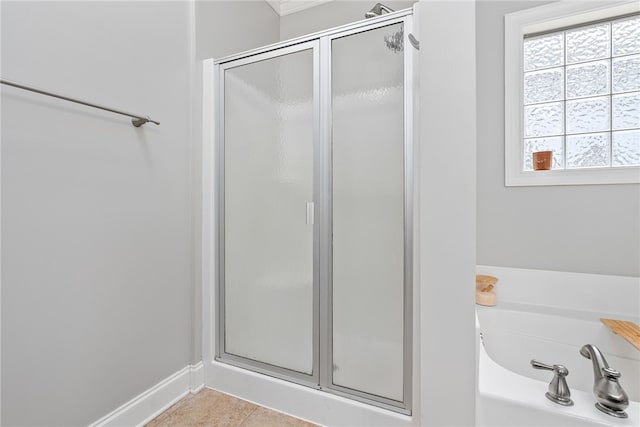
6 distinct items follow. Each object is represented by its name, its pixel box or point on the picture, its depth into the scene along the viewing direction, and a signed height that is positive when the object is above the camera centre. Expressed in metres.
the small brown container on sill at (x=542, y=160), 1.79 +0.30
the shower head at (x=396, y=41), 1.28 +0.72
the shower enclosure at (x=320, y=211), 1.32 +0.00
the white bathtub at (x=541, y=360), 1.02 -0.66
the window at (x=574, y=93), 1.71 +0.70
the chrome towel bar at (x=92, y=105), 0.98 +0.40
